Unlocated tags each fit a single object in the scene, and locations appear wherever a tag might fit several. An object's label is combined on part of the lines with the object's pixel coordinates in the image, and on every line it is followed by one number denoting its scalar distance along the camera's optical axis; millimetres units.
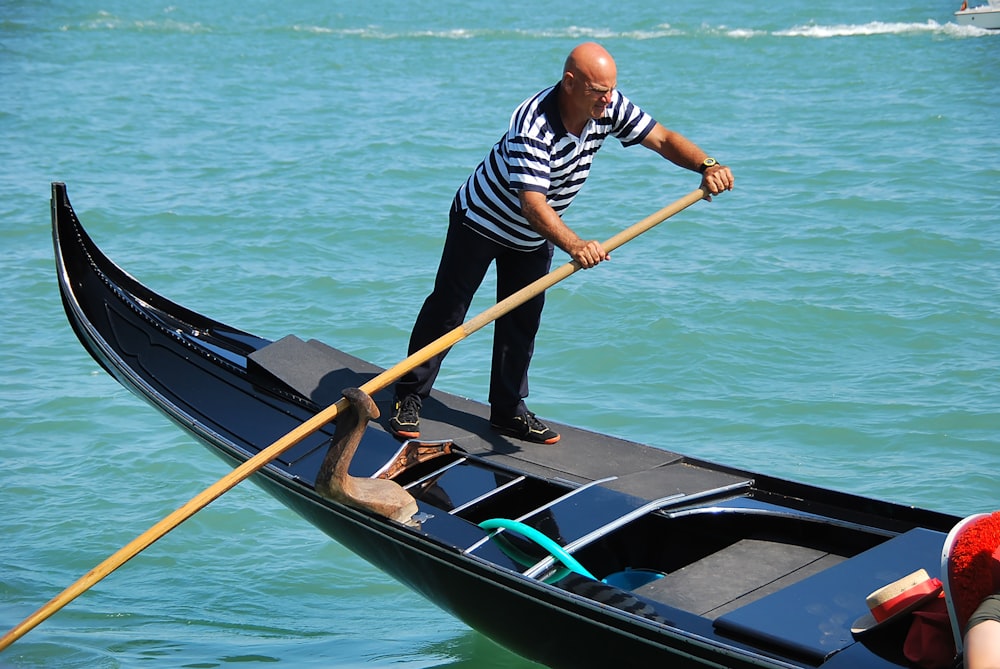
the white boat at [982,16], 34256
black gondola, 5332
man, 6562
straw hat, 4875
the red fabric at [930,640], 4758
